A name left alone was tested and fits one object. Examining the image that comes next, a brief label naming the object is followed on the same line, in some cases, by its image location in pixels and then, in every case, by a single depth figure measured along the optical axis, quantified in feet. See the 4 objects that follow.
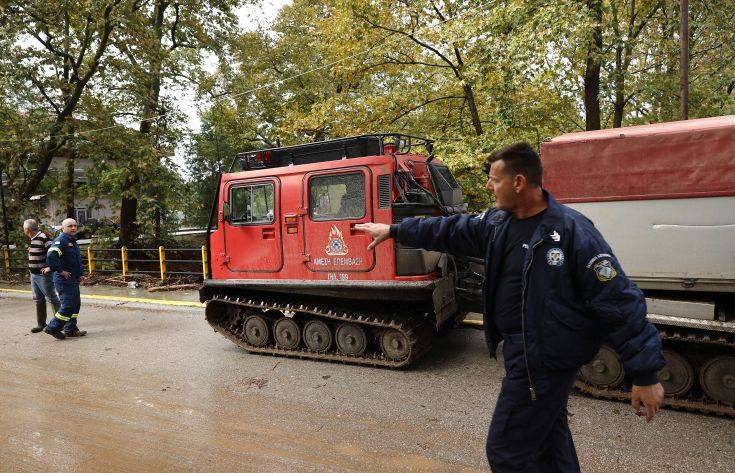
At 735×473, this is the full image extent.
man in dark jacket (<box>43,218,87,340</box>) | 25.58
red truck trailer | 13.69
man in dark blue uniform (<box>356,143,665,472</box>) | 7.11
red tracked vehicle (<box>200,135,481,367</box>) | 18.60
